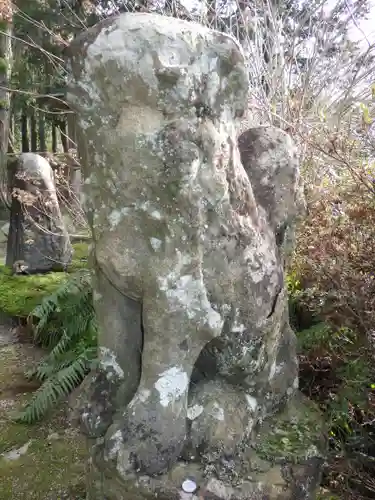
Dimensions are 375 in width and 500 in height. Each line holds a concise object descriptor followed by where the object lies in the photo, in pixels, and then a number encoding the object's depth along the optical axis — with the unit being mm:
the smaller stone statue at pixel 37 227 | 5458
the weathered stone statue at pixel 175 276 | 1303
